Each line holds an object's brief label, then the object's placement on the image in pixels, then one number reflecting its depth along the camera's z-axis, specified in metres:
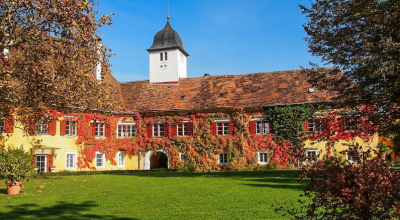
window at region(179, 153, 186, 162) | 28.91
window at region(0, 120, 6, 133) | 23.02
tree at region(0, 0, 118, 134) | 10.85
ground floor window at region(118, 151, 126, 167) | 29.72
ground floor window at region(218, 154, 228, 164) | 27.97
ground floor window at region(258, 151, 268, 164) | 27.14
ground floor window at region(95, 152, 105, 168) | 28.48
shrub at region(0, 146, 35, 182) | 12.69
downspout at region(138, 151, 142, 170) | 29.73
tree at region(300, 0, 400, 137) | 11.55
